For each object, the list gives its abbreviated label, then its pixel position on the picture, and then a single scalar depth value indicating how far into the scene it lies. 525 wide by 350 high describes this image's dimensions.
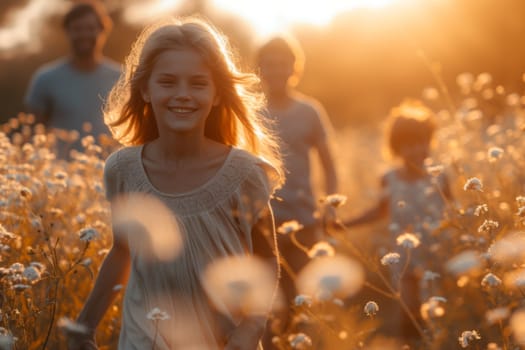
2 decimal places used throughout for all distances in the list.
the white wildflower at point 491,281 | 3.04
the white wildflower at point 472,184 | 3.31
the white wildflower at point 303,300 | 3.37
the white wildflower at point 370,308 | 3.02
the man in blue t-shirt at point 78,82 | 7.20
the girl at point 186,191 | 2.95
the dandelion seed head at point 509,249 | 2.90
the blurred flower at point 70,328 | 2.28
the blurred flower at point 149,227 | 3.03
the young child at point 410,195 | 5.95
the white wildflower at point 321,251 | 3.62
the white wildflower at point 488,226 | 3.10
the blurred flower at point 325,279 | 3.18
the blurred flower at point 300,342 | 3.28
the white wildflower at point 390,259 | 3.29
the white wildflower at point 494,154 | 3.95
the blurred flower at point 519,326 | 2.49
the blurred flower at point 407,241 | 3.52
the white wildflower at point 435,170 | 3.78
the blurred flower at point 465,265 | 3.04
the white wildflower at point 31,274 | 3.11
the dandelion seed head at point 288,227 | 3.94
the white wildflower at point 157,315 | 2.58
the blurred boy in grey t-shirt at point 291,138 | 5.43
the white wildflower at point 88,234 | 3.17
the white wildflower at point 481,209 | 3.13
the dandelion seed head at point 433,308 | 3.34
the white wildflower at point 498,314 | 2.79
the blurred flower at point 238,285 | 2.93
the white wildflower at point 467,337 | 2.98
